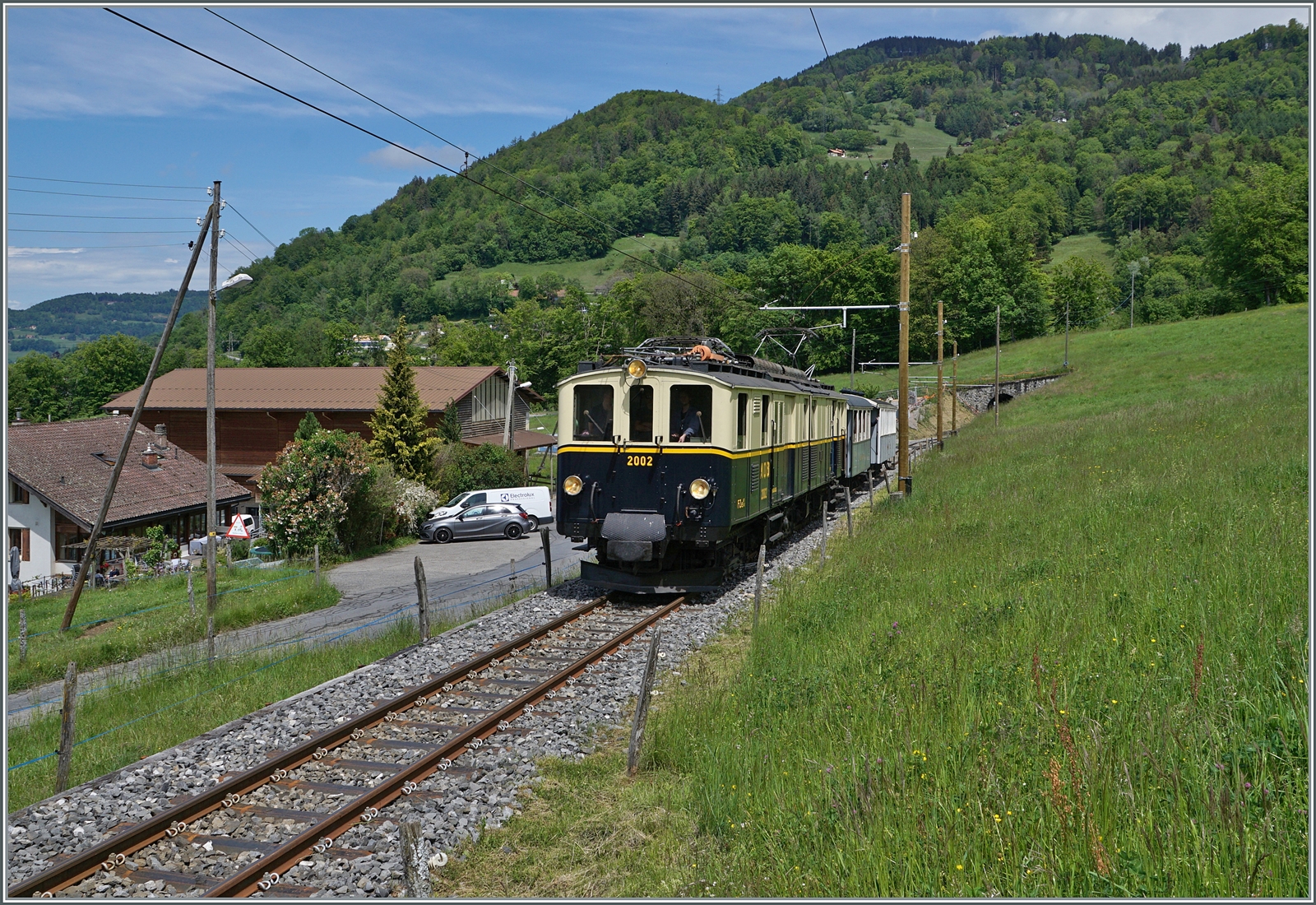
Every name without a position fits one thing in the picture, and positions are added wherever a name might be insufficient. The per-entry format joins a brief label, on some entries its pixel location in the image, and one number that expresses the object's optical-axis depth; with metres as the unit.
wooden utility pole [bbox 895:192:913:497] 21.86
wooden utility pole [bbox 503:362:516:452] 37.03
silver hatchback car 30.00
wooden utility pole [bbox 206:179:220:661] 17.81
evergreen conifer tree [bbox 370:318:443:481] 35.47
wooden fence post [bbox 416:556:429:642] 11.99
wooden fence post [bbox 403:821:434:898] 5.04
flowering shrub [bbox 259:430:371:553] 26.52
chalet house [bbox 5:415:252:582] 30.27
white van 31.28
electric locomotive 13.48
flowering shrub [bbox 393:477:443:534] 30.48
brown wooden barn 42.88
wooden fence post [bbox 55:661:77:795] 7.25
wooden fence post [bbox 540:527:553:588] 15.23
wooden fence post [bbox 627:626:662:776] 7.14
